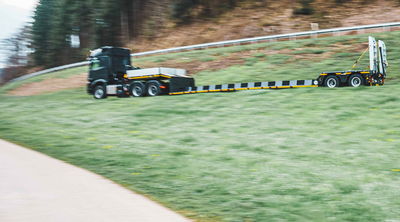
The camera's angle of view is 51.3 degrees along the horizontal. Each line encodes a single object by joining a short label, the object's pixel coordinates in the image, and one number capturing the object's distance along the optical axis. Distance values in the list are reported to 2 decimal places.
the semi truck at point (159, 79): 16.50
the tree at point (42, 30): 68.25
